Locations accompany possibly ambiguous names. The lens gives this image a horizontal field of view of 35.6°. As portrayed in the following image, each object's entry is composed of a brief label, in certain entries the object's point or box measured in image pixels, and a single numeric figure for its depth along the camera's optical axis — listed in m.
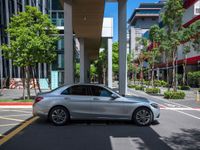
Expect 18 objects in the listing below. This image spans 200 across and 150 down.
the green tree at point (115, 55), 50.25
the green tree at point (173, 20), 27.00
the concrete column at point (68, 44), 16.77
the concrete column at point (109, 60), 29.30
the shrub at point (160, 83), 58.29
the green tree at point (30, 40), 19.31
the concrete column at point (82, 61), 31.78
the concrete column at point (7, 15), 39.42
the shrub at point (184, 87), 43.91
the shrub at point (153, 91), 33.88
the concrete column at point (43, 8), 55.03
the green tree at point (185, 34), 27.15
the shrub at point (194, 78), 42.14
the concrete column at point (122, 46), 16.70
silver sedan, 10.89
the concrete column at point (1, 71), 37.06
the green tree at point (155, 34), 28.83
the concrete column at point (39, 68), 50.41
